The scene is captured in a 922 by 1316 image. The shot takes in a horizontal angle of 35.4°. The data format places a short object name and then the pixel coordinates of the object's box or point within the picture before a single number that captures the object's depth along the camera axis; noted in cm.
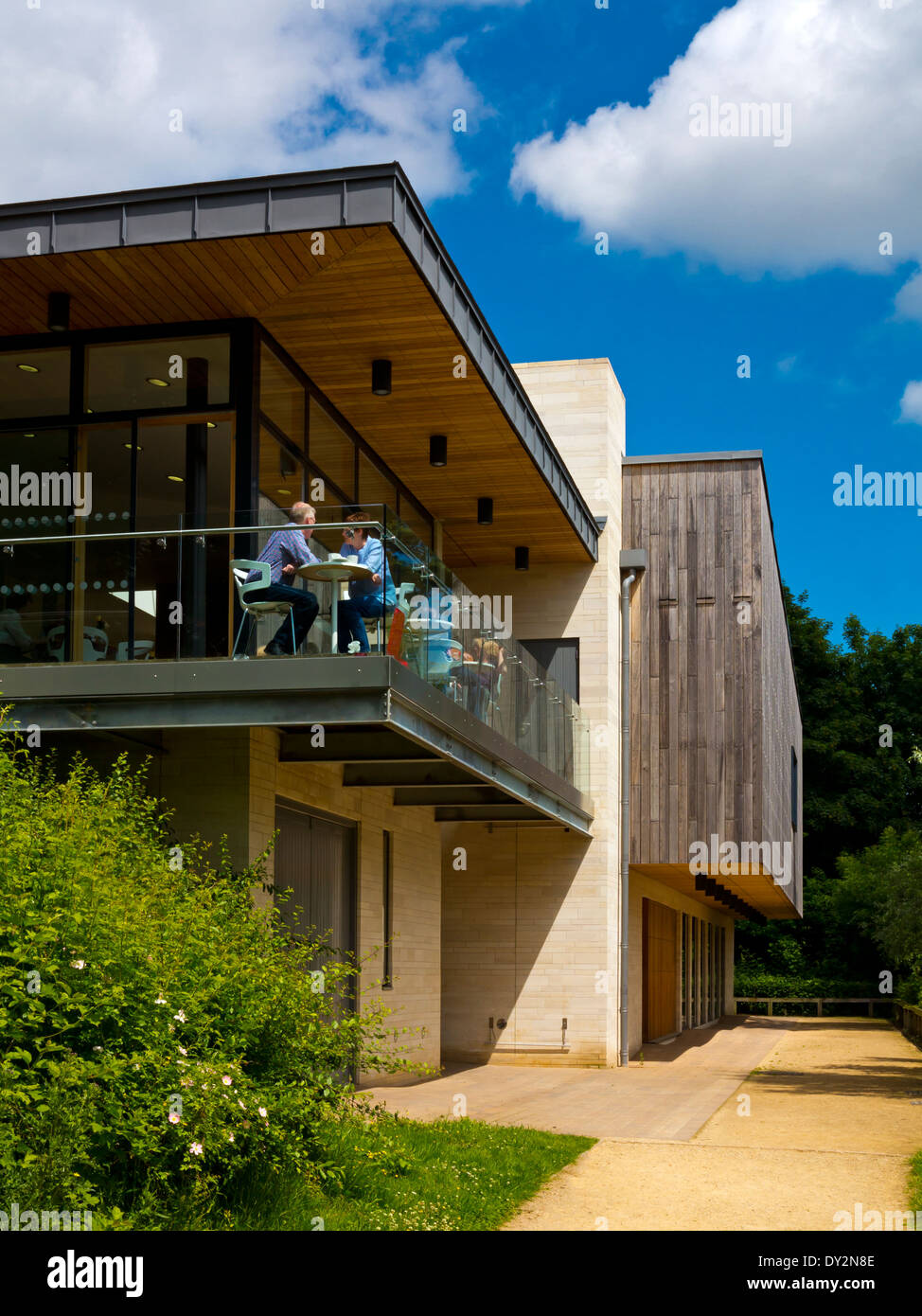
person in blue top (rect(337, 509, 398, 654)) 1066
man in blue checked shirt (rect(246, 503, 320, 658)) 1067
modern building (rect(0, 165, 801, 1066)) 1088
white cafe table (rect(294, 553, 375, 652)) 1063
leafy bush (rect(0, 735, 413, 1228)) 651
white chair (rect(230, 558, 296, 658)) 1071
